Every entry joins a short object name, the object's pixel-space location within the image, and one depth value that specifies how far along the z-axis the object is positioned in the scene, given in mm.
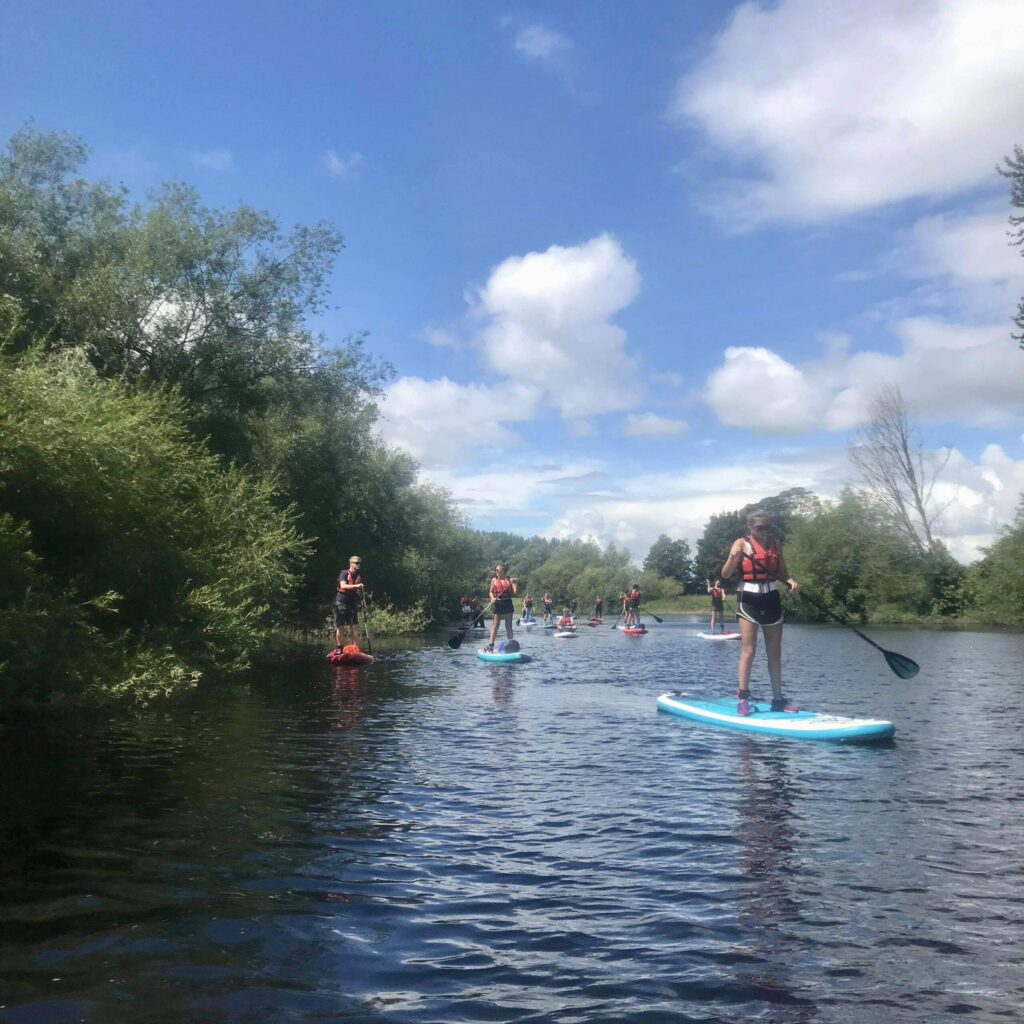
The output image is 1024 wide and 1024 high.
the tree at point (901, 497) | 55875
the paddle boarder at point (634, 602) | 41938
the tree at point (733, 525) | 90688
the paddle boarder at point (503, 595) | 22719
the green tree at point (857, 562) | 55875
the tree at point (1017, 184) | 26156
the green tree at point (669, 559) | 141500
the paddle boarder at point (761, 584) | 11539
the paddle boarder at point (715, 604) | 38994
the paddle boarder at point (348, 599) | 21484
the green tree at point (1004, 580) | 45875
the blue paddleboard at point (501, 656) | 22250
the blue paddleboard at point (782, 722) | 10344
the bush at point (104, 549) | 10422
